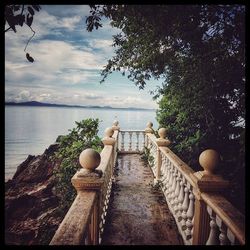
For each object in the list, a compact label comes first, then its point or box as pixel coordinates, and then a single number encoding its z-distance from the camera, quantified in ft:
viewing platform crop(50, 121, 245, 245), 8.81
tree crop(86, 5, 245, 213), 10.93
